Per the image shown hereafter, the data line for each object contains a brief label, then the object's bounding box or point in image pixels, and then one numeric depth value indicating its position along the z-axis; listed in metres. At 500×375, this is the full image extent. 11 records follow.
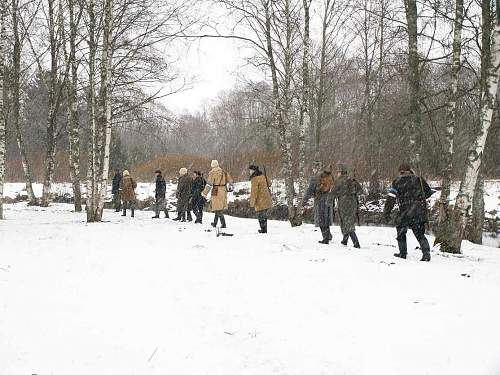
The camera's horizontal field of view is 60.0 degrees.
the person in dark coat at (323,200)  9.18
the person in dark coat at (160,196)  14.75
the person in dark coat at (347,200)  8.80
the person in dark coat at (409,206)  7.62
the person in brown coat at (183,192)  13.45
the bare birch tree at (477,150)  7.95
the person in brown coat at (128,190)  15.69
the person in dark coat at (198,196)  13.10
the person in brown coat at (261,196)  10.70
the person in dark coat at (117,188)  18.56
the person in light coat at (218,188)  11.88
